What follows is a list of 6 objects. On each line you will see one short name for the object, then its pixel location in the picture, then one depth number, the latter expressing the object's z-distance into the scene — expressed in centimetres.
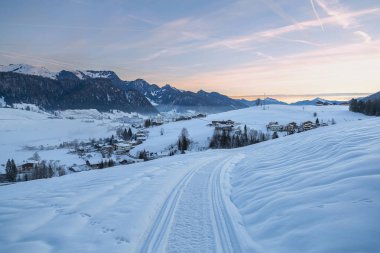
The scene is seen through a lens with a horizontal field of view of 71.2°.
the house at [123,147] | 10769
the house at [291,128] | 10938
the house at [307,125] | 11013
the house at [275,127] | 11444
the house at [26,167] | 7803
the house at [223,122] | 13877
